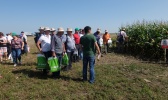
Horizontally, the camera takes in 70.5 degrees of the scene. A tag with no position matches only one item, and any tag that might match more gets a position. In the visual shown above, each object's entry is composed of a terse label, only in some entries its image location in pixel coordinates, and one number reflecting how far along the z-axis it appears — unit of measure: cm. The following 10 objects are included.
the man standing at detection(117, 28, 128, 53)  861
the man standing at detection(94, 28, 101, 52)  734
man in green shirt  391
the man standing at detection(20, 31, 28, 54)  747
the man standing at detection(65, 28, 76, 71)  495
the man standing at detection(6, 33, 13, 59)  697
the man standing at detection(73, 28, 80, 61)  610
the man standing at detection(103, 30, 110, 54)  835
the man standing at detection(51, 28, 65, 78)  420
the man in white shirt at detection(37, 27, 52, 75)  435
